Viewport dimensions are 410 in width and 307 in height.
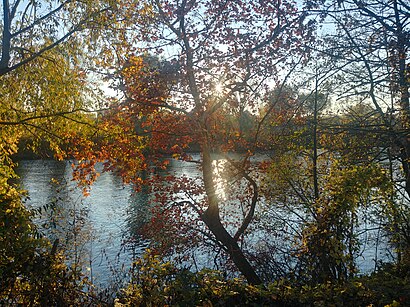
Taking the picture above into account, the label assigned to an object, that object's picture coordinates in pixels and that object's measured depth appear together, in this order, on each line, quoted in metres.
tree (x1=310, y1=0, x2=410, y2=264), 5.32
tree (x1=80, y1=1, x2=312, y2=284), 8.90
